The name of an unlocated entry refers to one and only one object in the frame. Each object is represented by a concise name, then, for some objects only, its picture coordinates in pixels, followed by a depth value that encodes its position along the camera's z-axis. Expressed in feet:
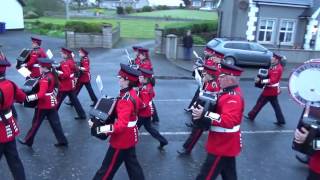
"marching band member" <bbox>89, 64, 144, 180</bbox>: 17.08
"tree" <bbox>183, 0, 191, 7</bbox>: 318.71
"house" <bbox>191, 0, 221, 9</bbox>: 316.66
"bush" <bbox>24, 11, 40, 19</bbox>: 158.09
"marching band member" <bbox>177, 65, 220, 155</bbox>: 21.77
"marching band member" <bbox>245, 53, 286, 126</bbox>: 32.14
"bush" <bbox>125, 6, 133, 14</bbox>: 229.90
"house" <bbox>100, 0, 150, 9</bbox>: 340.39
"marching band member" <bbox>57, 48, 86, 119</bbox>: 30.58
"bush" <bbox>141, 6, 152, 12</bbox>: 254.27
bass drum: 16.84
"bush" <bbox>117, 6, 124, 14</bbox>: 217.95
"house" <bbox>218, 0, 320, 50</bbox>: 81.05
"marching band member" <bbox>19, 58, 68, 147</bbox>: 23.40
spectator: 66.51
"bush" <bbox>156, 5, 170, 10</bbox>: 275.71
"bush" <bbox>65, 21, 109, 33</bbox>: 76.23
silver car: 65.00
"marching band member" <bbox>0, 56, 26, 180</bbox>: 17.93
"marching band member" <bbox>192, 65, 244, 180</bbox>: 16.75
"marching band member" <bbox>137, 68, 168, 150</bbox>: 25.35
